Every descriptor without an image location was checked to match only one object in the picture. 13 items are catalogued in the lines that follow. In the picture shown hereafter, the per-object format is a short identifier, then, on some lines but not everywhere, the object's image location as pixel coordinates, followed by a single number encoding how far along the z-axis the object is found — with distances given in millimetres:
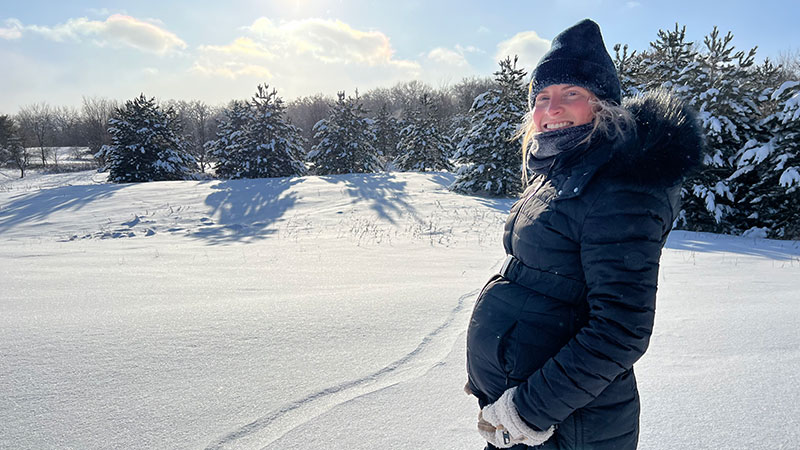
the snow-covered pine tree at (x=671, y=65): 13562
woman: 1140
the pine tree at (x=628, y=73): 16297
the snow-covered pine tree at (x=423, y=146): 26734
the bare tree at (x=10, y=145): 39281
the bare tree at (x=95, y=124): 57216
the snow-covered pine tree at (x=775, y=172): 11373
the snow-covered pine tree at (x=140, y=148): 21062
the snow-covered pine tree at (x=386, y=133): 36094
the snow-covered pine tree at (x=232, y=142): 22325
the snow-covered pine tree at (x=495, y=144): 16625
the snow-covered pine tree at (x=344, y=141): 23422
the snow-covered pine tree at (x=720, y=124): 12648
